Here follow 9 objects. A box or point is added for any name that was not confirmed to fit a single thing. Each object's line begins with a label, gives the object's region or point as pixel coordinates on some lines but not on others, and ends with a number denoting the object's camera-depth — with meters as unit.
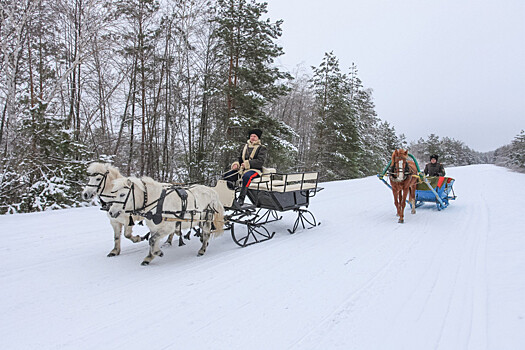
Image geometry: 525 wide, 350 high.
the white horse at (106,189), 3.90
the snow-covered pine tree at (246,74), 12.07
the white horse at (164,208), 3.76
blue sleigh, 8.02
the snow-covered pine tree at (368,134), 26.89
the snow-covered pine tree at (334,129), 20.61
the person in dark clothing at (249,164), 5.43
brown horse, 7.02
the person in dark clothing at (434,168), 9.52
